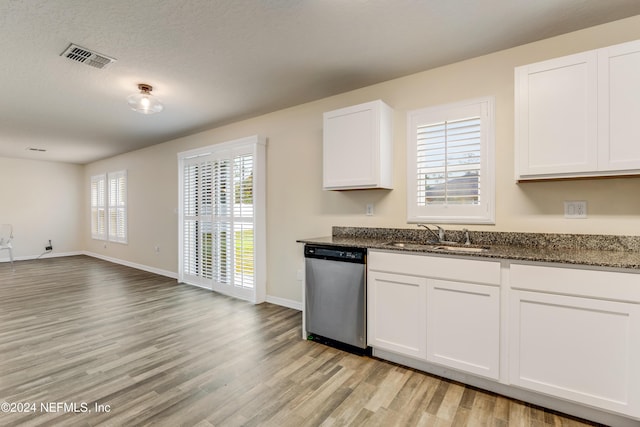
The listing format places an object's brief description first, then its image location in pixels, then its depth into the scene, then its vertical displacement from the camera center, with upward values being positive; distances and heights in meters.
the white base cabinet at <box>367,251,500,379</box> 2.05 -0.72
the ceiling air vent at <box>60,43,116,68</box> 2.45 +1.31
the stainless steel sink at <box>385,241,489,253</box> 2.28 -0.29
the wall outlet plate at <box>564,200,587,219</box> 2.21 +0.02
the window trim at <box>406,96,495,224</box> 2.54 +0.42
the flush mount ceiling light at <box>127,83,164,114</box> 3.04 +1.11
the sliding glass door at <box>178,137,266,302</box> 4.10 -0.09
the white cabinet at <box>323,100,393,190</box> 2.79 +0.61
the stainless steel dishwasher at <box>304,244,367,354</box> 2.58 -0.75
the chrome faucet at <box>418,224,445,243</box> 2.70 -0.20
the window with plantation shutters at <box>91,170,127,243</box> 6.87 +0.13
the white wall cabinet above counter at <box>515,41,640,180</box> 1.86 +0.63
